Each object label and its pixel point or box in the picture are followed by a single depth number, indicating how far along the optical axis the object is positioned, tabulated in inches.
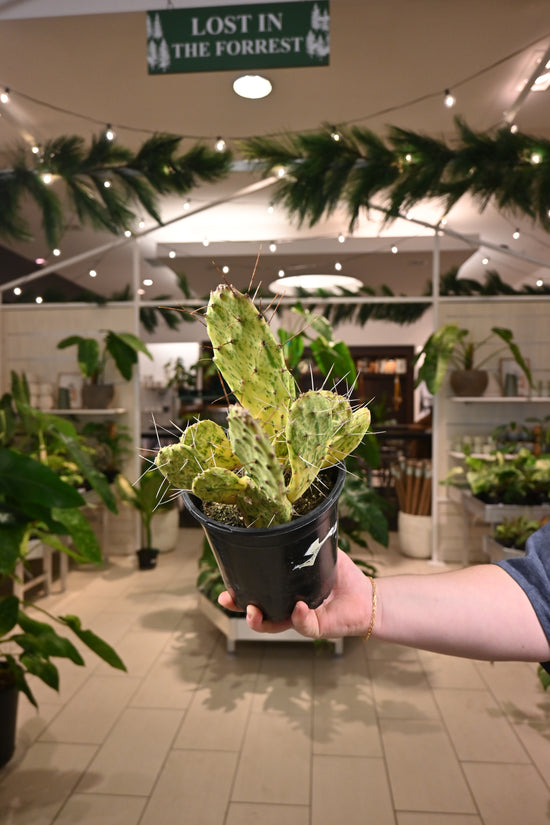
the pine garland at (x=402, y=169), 93.0
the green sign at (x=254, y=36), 73.6
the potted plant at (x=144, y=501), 168.2
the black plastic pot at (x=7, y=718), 78.7
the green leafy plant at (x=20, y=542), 64.7
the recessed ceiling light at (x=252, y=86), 129.5
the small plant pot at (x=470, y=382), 171.0
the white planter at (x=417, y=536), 181.9
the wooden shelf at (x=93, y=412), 177.5
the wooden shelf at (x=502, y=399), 169.0
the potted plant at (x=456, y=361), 162.5
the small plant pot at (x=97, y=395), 179.3
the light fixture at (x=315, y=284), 184.9
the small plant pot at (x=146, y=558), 174.7
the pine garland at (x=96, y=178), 91.7
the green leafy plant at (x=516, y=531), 118.4
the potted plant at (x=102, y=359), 166.4
